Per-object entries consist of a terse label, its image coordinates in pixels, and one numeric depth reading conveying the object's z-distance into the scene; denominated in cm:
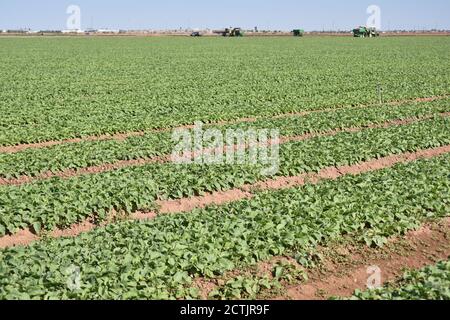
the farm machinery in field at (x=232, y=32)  13425
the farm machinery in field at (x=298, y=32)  13812
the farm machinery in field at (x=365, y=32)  12888
